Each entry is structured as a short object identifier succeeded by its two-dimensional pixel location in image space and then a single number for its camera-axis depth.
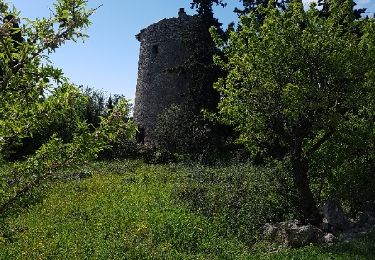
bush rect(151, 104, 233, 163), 26.75
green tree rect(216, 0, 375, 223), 12.23
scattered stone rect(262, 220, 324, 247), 11.95
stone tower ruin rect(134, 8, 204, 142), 34.09
